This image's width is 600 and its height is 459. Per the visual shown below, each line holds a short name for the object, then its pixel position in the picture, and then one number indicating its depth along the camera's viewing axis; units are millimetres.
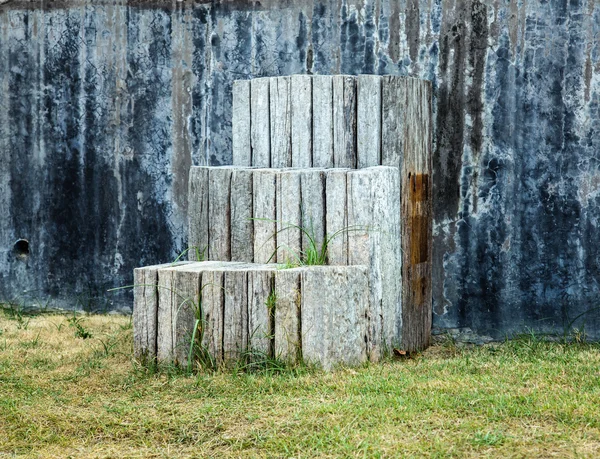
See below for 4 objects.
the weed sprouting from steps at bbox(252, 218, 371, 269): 4680
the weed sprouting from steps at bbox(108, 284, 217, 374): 4438
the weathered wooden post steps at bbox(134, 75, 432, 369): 4418
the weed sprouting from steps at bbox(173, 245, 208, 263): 5062
